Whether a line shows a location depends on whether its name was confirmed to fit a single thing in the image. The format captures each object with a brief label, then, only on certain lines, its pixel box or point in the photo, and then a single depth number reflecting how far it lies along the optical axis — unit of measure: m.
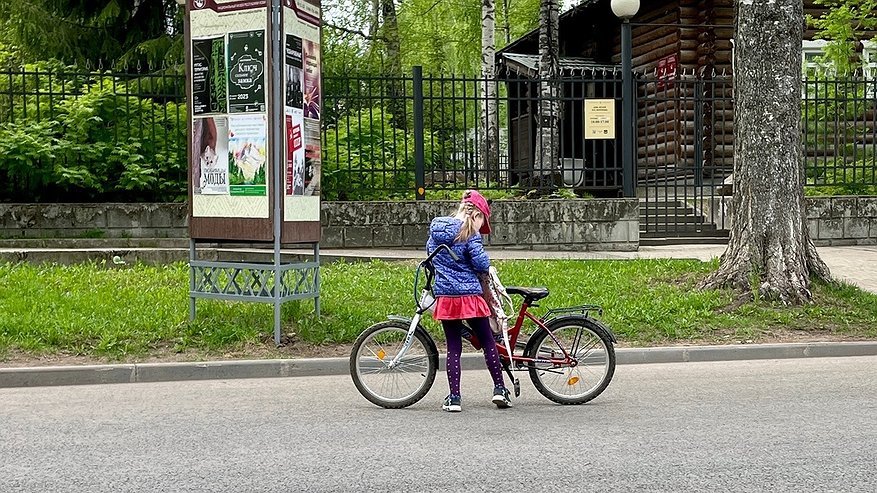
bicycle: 7.37
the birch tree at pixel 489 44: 22.36
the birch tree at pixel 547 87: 16.23
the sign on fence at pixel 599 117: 16.25
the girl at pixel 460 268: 7.10
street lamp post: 16.34
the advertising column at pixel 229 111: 9.45
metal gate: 16.98
